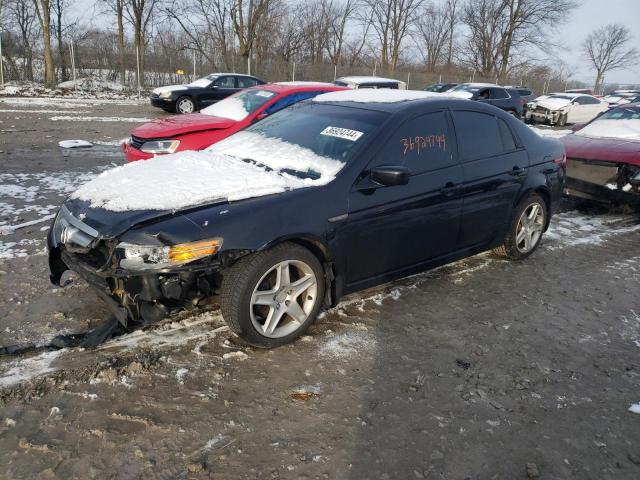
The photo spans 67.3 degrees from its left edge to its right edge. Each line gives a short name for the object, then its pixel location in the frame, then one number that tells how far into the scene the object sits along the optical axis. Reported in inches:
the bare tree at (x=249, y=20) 1217.4
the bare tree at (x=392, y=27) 1788.9
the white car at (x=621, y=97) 976.6
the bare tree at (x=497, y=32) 1747.0
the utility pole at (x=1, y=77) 837.8
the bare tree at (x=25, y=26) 943.0
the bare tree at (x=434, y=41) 2027.6
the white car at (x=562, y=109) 792.9
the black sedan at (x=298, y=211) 109.9
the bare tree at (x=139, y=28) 1017.5
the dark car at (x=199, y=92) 624.4
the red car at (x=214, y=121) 257.6
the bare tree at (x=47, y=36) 881.5
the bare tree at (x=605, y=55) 2193.7
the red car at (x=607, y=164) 253.3
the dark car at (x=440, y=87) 899.1
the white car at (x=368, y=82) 597.4
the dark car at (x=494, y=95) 687.1
